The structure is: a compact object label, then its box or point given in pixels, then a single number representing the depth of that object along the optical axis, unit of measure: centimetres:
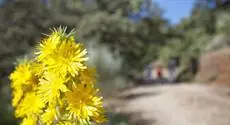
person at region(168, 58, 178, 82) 3345
